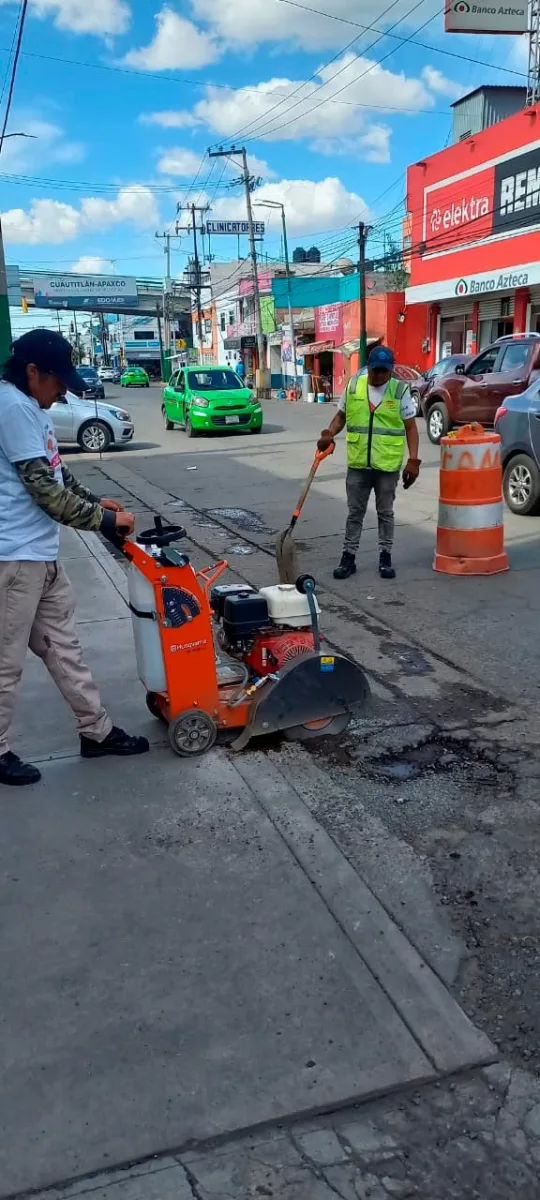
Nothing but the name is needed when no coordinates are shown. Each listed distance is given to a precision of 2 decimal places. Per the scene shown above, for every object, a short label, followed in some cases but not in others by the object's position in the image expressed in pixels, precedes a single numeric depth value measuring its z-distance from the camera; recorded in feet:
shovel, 15.92
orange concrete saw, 12.76
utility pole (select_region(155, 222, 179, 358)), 244.83
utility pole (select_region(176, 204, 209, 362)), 224.74
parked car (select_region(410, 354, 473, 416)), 60.84
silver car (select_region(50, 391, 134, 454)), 63.93
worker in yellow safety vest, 23.48
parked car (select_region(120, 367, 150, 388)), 233.55
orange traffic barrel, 24.36
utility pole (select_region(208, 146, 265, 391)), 152.56
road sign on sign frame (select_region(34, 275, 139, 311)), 212.02
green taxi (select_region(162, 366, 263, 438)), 70.13
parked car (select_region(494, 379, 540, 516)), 30.86
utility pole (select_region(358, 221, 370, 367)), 116.78
